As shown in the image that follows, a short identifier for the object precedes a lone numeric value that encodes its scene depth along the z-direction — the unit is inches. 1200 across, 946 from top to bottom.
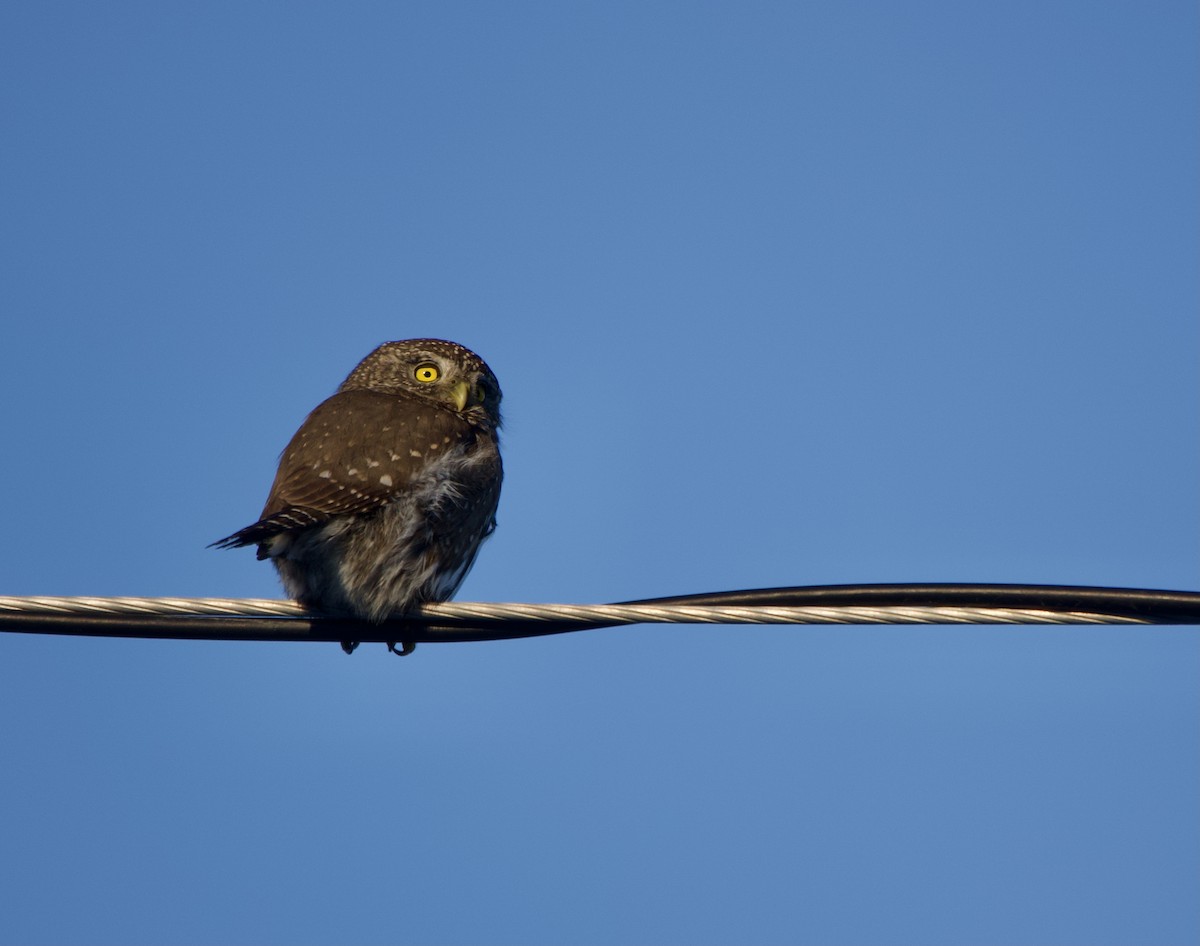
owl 478.9
